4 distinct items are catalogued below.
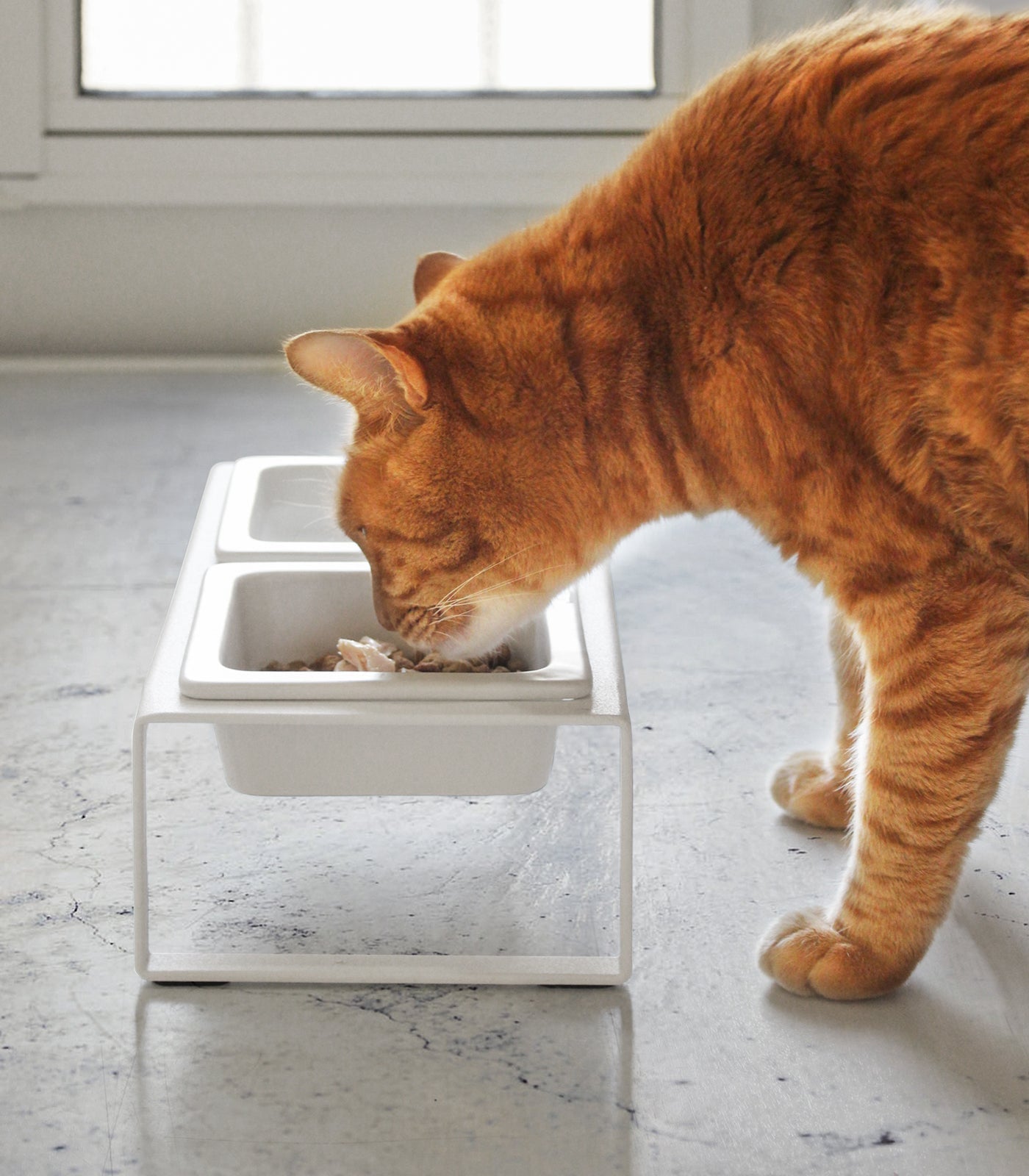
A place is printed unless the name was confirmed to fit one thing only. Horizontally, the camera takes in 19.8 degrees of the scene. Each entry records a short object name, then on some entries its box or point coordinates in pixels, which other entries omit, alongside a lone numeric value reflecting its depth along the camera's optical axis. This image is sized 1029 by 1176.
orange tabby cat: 0.95
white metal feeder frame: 0.99
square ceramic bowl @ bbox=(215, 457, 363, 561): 1.14
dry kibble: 1.04
